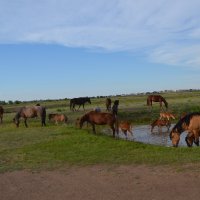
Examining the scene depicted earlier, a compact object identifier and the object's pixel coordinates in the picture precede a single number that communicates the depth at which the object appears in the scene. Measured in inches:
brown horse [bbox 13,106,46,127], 747.8
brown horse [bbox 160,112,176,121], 805.4
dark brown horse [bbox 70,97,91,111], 1228.6
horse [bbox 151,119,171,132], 698.0
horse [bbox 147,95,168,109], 1107.8
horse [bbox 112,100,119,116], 872.2
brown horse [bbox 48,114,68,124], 777.1
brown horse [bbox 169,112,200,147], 445.9
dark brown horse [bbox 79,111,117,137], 589.1
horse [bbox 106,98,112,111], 1069.5
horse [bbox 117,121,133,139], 633.1
